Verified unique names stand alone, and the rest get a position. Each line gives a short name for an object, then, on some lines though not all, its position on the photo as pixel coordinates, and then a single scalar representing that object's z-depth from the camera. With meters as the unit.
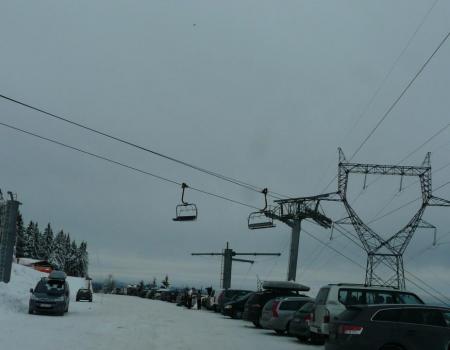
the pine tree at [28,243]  131.38
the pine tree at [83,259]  158.68
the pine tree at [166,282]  124.14
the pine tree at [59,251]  142.62
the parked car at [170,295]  69.62
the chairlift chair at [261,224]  36.66
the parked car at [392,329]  12.33
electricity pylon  33.19
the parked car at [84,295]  50.47
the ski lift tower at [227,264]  61.66
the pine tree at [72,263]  152.62
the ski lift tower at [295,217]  38.50
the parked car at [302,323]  19.89
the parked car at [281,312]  23.31
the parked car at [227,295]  40.41
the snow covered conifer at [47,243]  139.88
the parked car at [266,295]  27.38
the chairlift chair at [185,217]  26.56
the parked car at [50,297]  28.50
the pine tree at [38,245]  135.64
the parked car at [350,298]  15.95
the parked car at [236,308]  34.94
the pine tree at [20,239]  119.40
